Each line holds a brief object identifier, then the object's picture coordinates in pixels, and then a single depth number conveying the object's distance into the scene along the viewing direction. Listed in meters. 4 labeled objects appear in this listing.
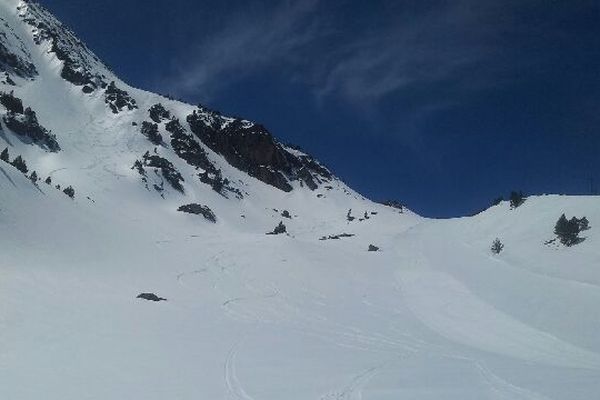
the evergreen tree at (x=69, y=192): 44.46
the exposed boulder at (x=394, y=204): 141.55
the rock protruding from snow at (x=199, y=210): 71.00
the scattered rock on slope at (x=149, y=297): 22.50
